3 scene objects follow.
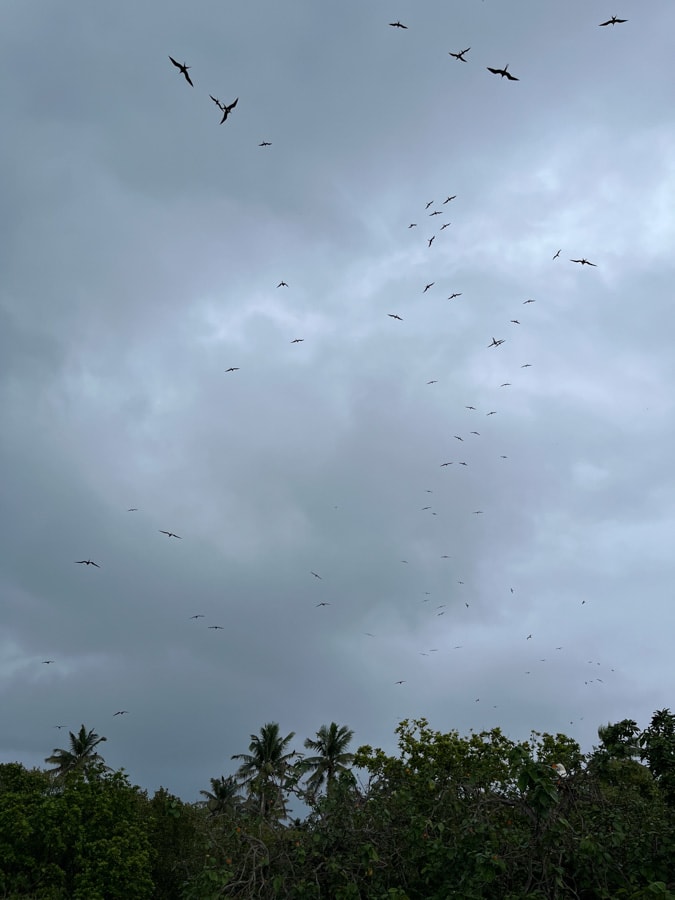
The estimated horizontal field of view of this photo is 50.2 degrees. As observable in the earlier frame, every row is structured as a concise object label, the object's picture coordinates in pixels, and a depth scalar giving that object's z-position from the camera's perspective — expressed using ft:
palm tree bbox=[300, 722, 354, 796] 159.53
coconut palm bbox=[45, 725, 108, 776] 175.52
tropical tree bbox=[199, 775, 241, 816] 165.97
